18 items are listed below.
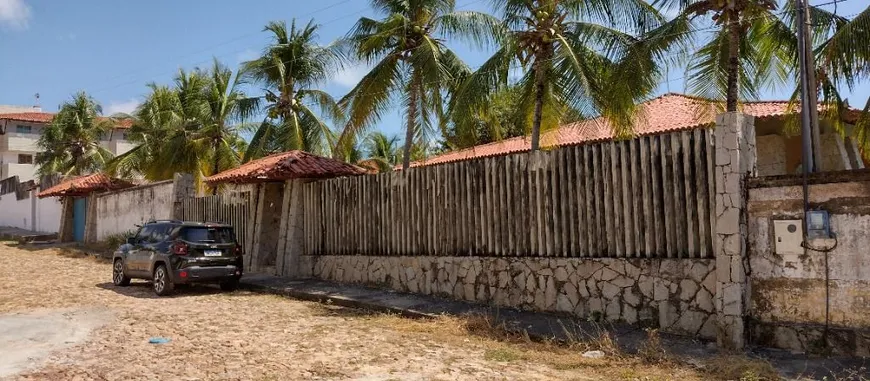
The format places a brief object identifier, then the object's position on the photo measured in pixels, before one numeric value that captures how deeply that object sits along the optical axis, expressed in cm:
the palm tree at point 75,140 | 3634
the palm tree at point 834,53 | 909
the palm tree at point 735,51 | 1041
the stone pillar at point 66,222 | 3184
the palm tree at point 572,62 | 1108
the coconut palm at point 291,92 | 2164
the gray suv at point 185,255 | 1309
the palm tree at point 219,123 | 2655
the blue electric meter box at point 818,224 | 711
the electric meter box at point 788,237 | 736
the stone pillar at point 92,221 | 2955
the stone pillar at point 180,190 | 2178
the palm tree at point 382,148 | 3716
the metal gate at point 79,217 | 3134
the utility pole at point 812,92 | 890
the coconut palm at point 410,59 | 1490
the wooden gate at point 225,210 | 1788
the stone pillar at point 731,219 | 761
